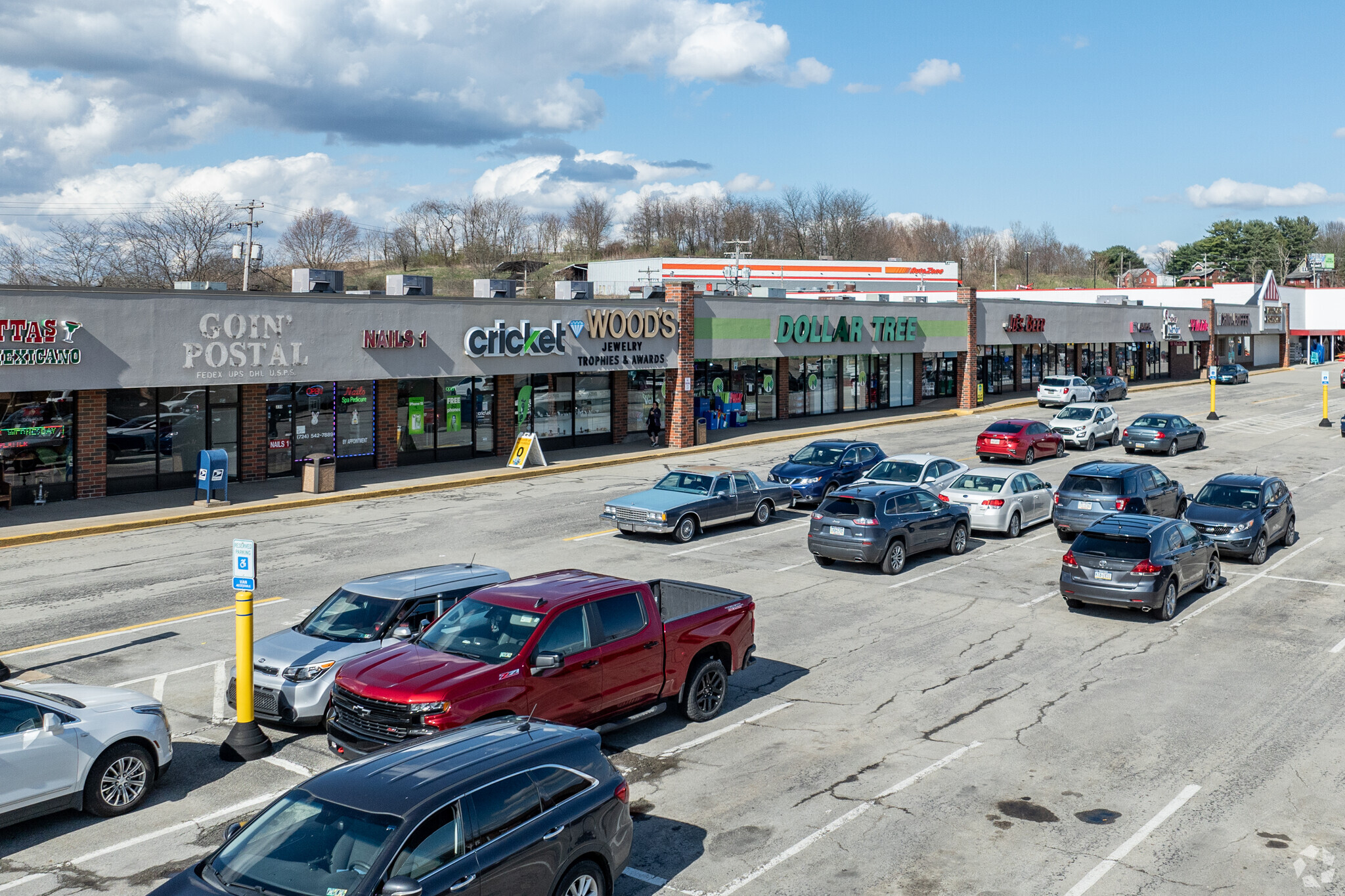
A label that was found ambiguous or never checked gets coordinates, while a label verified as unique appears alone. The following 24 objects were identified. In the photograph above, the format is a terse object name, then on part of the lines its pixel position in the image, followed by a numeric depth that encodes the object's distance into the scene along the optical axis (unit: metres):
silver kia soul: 12.39
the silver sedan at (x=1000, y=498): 24.88
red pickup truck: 10.25
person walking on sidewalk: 39.28
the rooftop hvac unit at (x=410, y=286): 34.25
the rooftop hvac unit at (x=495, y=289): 36.38
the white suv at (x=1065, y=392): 53.44
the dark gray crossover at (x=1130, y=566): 17.81
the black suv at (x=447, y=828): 6.55
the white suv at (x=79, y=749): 9.52
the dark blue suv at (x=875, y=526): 20.81
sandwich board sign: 34.28
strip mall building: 25.95
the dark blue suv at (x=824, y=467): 28.45
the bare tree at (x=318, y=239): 109.94
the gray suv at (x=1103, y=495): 24.27
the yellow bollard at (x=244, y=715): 11.60
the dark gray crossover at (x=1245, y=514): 22.56
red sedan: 36.00
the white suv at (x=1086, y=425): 39.50
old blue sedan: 23.70
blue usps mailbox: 26.70
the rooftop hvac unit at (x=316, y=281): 32.53
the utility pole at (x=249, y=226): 61.26
